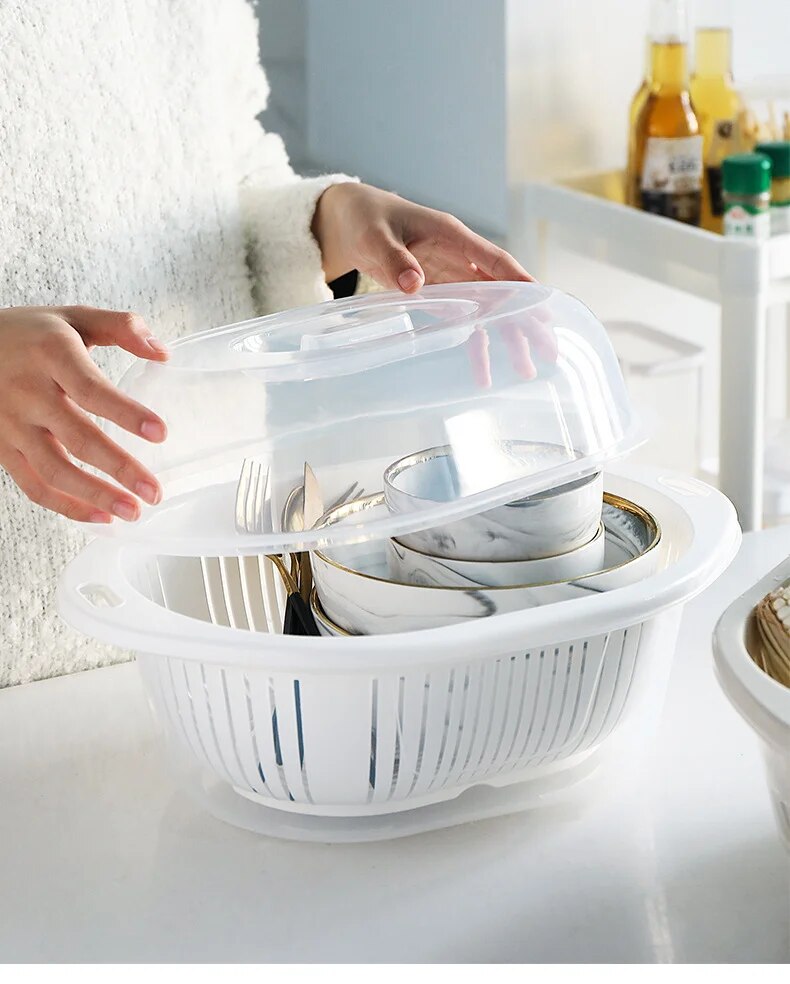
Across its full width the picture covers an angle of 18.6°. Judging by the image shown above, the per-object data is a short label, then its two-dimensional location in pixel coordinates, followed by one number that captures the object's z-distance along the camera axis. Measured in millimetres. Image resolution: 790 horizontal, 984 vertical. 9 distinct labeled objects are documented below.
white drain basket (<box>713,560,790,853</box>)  1074
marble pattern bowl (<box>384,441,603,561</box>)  1208
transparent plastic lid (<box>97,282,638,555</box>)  1205
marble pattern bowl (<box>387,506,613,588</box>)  1205
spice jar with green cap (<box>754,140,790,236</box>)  2501
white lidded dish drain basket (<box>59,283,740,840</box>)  1170
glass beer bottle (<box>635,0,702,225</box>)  2547
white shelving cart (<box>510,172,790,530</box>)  2327
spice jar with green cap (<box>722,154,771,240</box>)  2349
